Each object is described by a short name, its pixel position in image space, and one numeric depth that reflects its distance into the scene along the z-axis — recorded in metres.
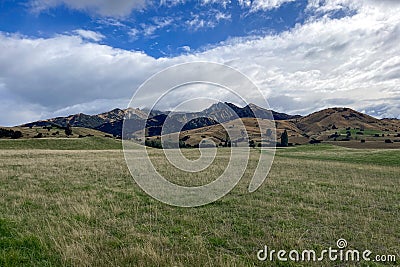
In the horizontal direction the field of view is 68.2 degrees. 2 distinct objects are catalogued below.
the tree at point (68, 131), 114.90
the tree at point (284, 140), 125.06
